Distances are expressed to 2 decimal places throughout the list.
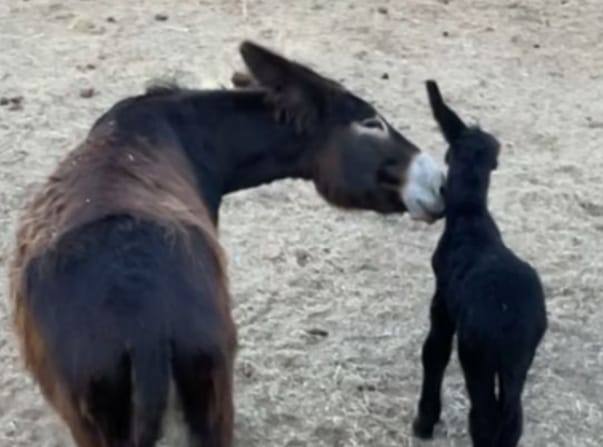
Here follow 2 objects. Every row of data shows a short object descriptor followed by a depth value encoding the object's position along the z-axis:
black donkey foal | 4.00
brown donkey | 3.25
